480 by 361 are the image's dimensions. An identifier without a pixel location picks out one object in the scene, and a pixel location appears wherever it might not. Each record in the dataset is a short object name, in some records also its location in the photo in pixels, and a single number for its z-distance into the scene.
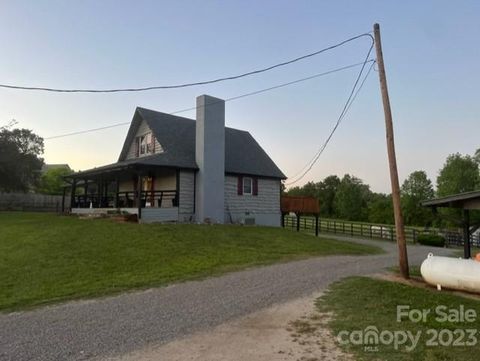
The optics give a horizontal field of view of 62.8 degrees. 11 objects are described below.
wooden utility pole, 10.14
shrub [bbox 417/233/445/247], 26.77
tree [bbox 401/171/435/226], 67.00
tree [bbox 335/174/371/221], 76.31
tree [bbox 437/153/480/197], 57.85
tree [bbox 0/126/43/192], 36.31
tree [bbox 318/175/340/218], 85.38
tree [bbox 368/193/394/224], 68.06
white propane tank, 8.38
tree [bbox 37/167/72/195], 53.81
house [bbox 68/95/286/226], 20.94
